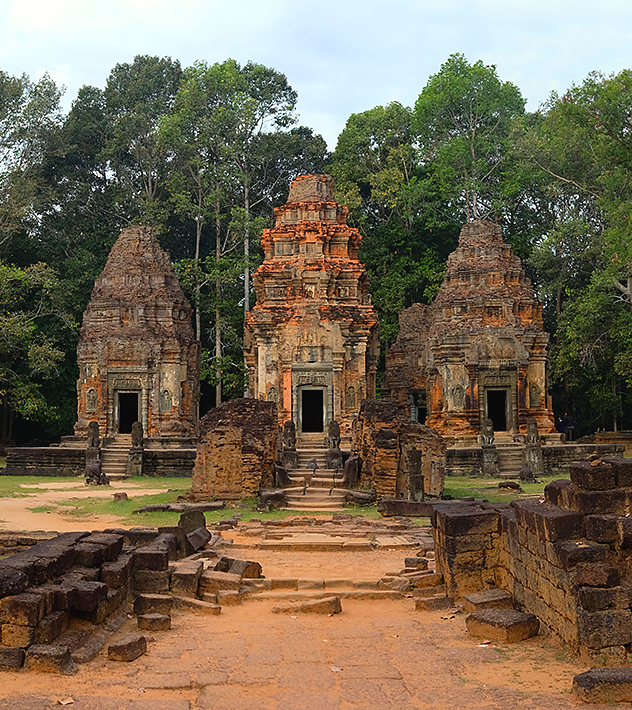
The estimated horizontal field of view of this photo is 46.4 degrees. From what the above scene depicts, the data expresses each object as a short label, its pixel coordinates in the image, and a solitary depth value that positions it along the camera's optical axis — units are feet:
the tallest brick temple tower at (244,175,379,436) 81.66
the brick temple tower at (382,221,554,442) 87.30
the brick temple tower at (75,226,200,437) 90.79
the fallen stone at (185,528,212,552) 32.12
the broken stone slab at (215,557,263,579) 28.66
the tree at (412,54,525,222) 119.75
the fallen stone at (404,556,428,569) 29.55
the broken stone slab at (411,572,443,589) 27.14
